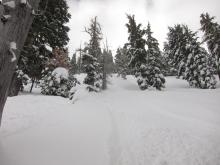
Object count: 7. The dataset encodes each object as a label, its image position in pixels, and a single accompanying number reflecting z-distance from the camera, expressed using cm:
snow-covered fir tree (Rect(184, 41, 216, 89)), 2287
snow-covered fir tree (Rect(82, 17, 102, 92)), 2066
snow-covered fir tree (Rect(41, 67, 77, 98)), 1729
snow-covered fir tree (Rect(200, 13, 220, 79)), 2229
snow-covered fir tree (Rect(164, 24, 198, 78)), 2573
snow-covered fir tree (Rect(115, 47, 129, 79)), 3926
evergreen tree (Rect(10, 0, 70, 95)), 885
